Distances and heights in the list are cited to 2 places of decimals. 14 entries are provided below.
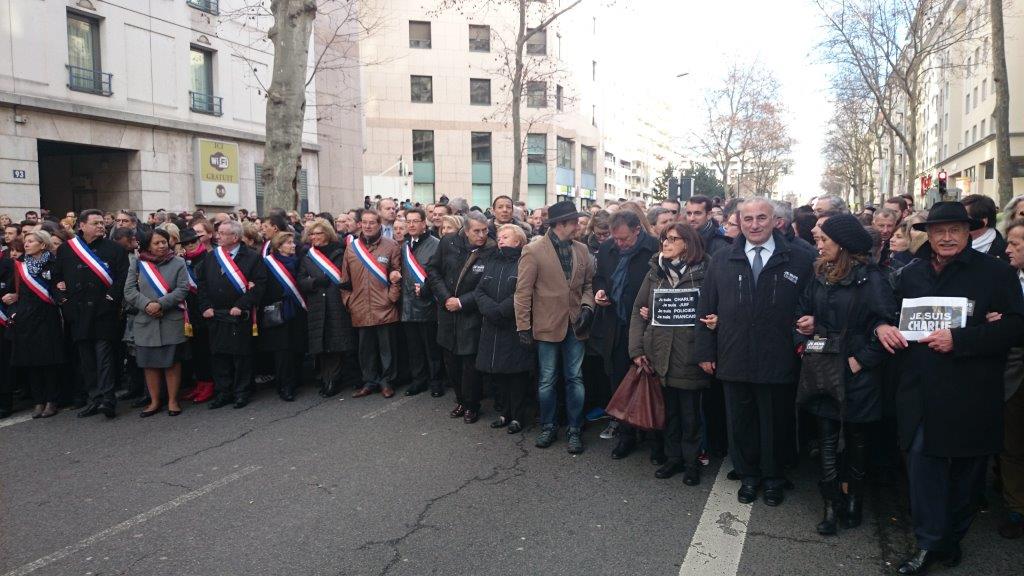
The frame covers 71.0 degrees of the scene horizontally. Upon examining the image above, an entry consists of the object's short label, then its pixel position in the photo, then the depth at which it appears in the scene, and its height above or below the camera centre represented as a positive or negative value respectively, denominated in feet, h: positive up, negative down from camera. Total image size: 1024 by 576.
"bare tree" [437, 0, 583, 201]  68.48 +16.96
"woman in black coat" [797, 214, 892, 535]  13.96 -1.59
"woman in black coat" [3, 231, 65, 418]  24.03 -1.58
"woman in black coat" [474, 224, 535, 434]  21.08 -2.10
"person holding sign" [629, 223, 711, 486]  17.20 -1.93
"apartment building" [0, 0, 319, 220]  57.98 +14.95
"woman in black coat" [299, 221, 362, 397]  26.55 -1.70
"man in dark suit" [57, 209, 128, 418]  24.22 -1.20
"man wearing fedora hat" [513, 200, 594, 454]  20.20 -1.36
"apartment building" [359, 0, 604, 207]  147.02 +32.64
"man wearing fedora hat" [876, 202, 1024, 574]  12.32 -2.31
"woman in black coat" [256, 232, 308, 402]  26.09 -1.92
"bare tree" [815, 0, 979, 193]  79.15 +24.70
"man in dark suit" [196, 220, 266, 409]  25.18 -1.39
